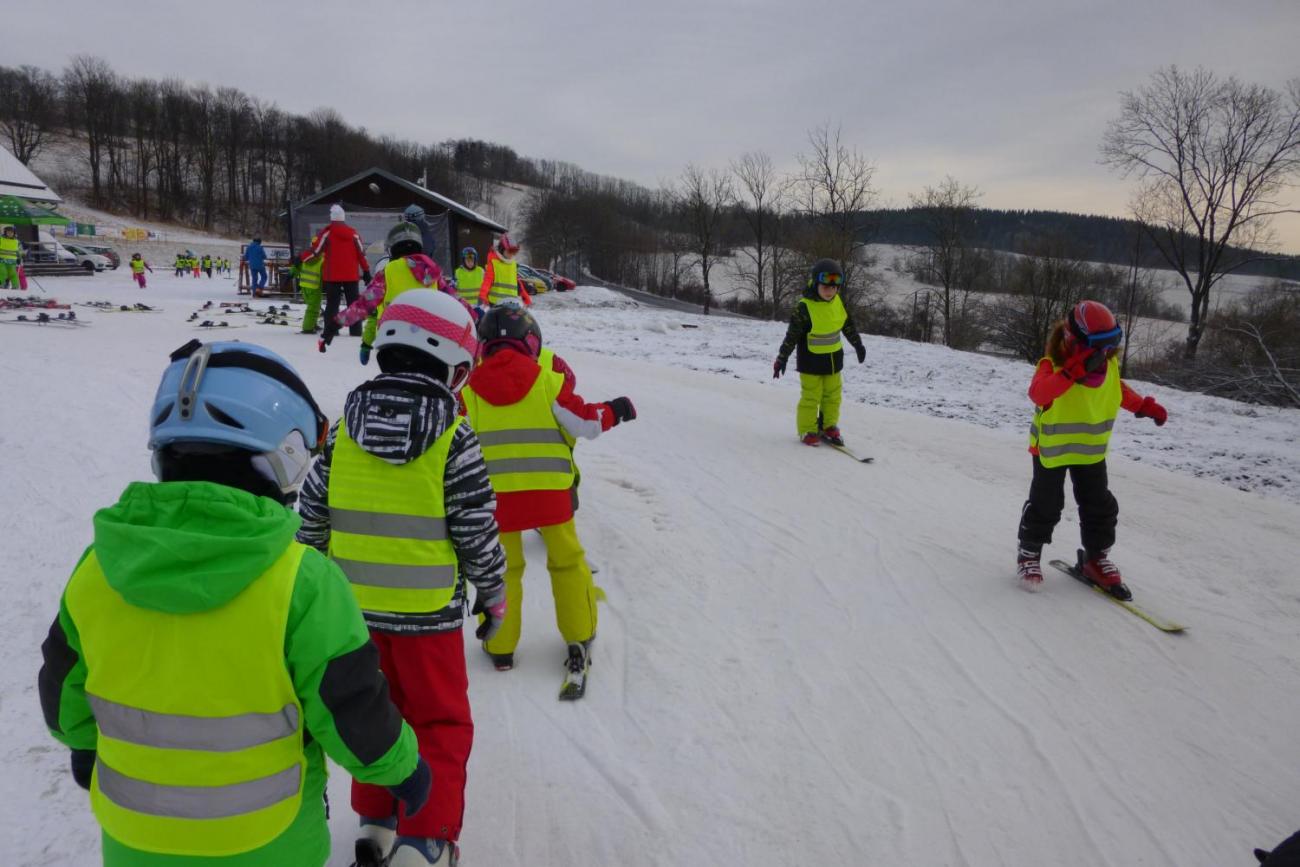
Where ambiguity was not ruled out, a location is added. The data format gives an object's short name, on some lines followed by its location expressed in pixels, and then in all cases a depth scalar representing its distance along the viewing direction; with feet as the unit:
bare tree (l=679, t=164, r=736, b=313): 148.56
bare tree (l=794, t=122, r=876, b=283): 114.83
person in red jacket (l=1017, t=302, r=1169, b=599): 14.55
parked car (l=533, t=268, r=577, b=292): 136.21
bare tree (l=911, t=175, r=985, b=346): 130.00
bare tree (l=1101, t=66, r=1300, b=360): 80.69
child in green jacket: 4.57
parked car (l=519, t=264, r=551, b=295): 118.32
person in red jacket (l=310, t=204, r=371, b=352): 35.96
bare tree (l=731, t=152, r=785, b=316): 139.57
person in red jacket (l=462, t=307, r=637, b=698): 11.19
